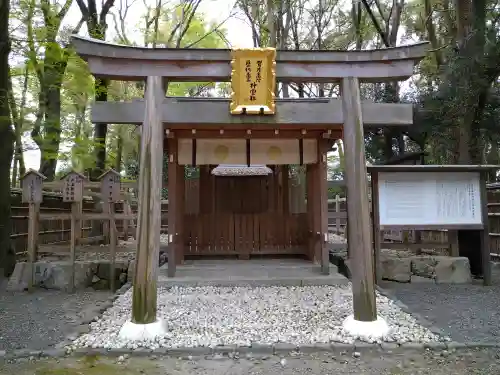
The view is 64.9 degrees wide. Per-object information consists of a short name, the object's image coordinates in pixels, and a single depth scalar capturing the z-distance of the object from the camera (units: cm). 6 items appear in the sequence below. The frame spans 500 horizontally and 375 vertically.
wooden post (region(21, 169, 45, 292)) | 809
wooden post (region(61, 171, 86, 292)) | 820
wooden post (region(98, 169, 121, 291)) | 841
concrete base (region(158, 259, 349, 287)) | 777
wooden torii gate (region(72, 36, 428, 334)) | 503
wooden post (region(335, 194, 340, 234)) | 1614
